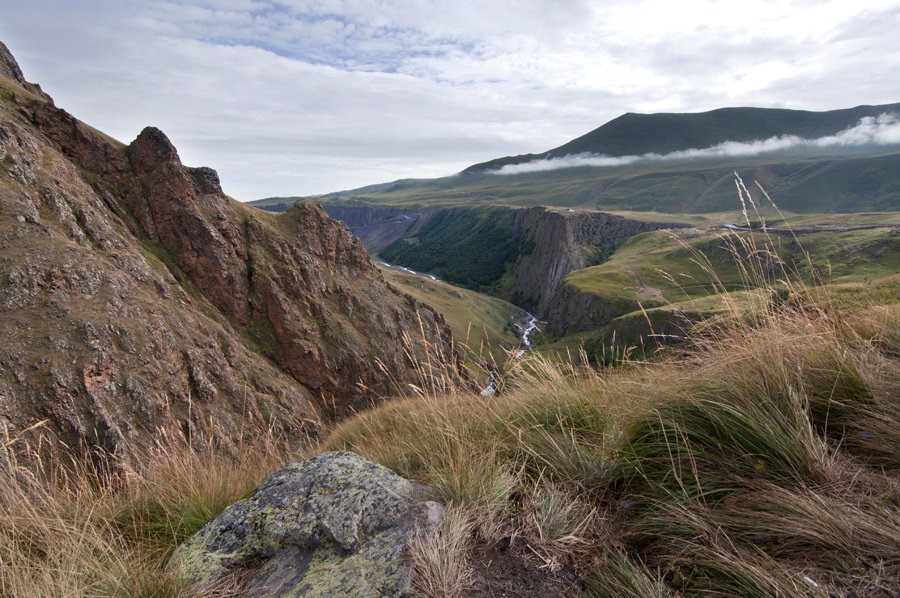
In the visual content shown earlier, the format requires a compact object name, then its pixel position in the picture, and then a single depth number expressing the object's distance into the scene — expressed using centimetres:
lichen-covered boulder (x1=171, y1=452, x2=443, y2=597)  260
